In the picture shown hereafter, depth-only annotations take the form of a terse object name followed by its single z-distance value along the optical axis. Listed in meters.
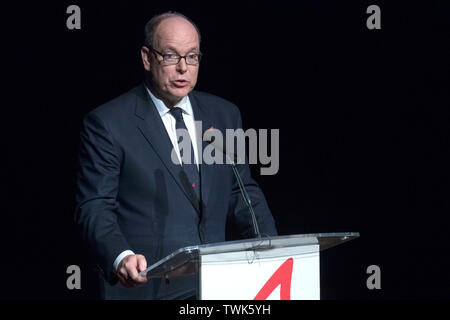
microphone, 7.64
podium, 7.50
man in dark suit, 7.98
